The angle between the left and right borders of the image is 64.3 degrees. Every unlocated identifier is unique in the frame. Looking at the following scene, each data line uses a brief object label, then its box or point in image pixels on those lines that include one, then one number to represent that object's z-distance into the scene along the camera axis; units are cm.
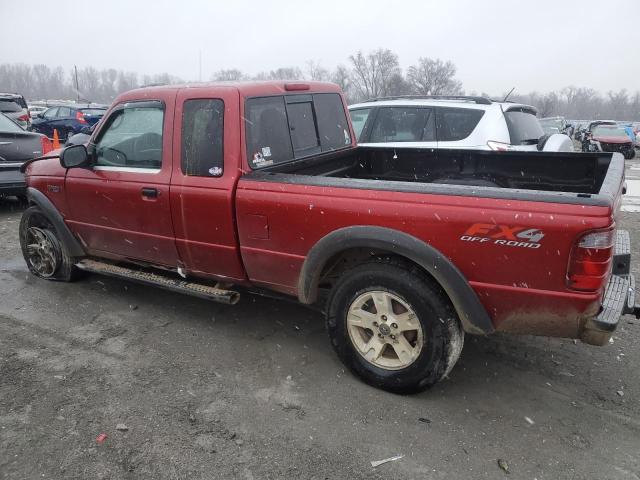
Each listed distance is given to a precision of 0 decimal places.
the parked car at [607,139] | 1991
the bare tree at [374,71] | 7075
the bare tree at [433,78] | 6788
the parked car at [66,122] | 2056
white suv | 601
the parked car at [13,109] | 1562
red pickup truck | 259
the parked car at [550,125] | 1973
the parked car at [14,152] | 754
